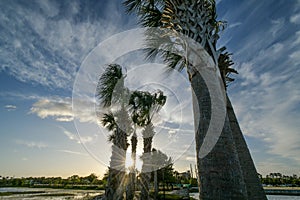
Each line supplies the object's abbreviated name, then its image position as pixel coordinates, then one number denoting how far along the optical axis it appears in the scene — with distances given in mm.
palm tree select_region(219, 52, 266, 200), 3449
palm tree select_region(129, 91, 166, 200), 11945
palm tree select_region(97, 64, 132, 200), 7378
